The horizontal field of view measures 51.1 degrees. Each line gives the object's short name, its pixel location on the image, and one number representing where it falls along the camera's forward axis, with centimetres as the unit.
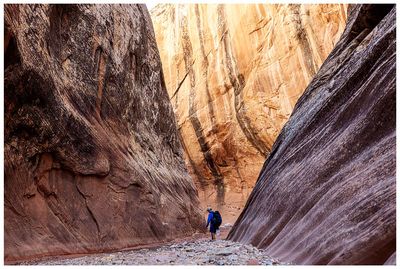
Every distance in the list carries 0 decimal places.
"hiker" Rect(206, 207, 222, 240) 1352
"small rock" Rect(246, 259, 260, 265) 592
